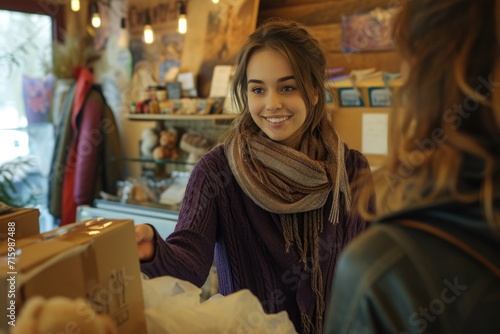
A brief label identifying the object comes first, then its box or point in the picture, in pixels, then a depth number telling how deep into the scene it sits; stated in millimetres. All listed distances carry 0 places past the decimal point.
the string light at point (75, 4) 3268
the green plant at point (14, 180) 3248
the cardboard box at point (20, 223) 788
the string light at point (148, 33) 3533
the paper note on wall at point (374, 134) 2873
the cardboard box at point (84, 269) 615
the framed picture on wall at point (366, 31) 2756
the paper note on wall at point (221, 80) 3301
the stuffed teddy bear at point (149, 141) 3635
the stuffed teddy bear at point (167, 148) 3541
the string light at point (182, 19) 3369
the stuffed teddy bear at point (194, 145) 3355
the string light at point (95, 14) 3707
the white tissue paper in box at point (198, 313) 798
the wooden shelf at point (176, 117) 3180
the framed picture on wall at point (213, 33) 3180
